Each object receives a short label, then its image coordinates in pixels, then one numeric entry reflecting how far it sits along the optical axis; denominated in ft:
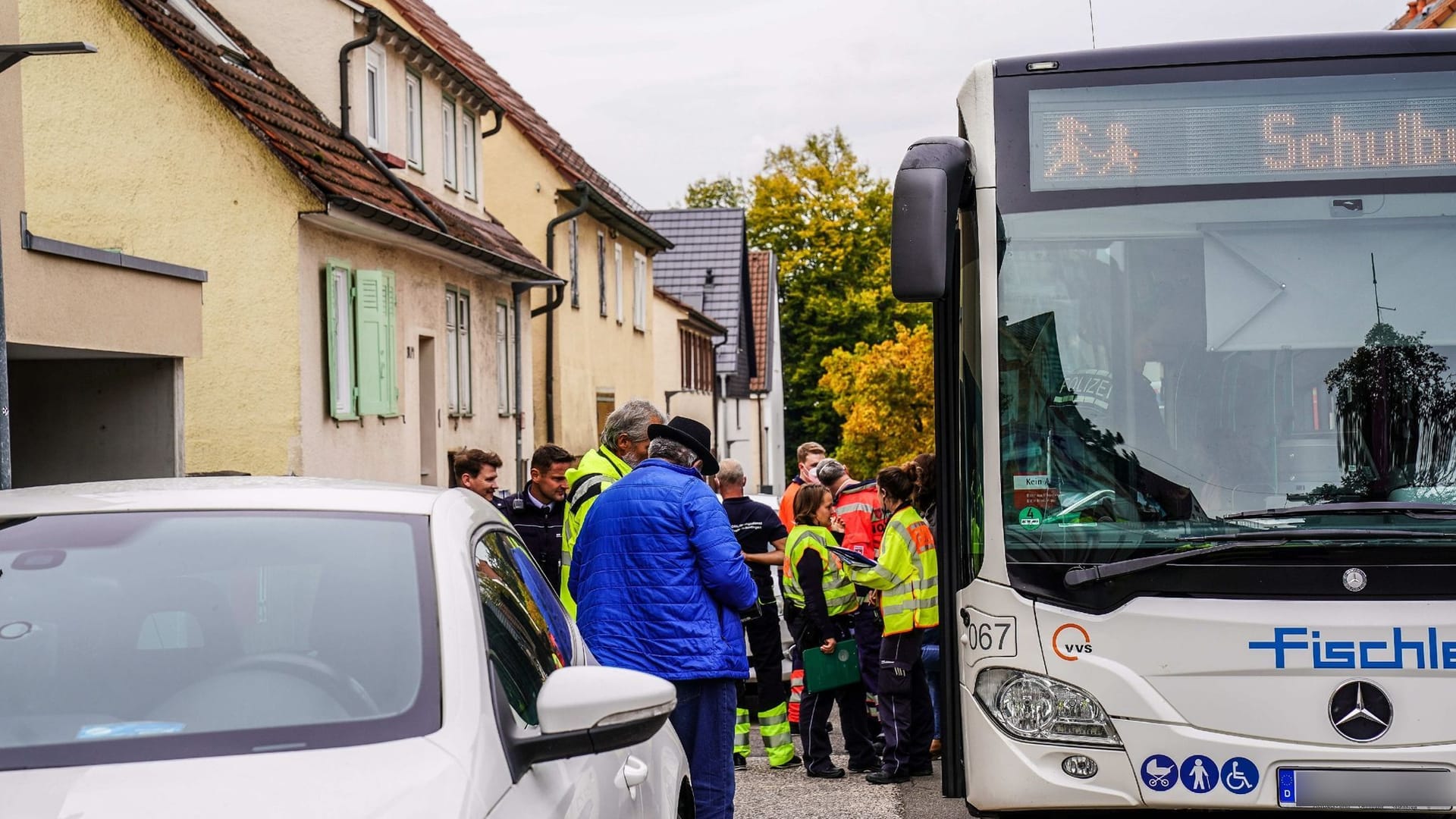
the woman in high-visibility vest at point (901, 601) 30.30
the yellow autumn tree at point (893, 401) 158.20
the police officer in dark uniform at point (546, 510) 31.45
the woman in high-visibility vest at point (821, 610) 31.81
